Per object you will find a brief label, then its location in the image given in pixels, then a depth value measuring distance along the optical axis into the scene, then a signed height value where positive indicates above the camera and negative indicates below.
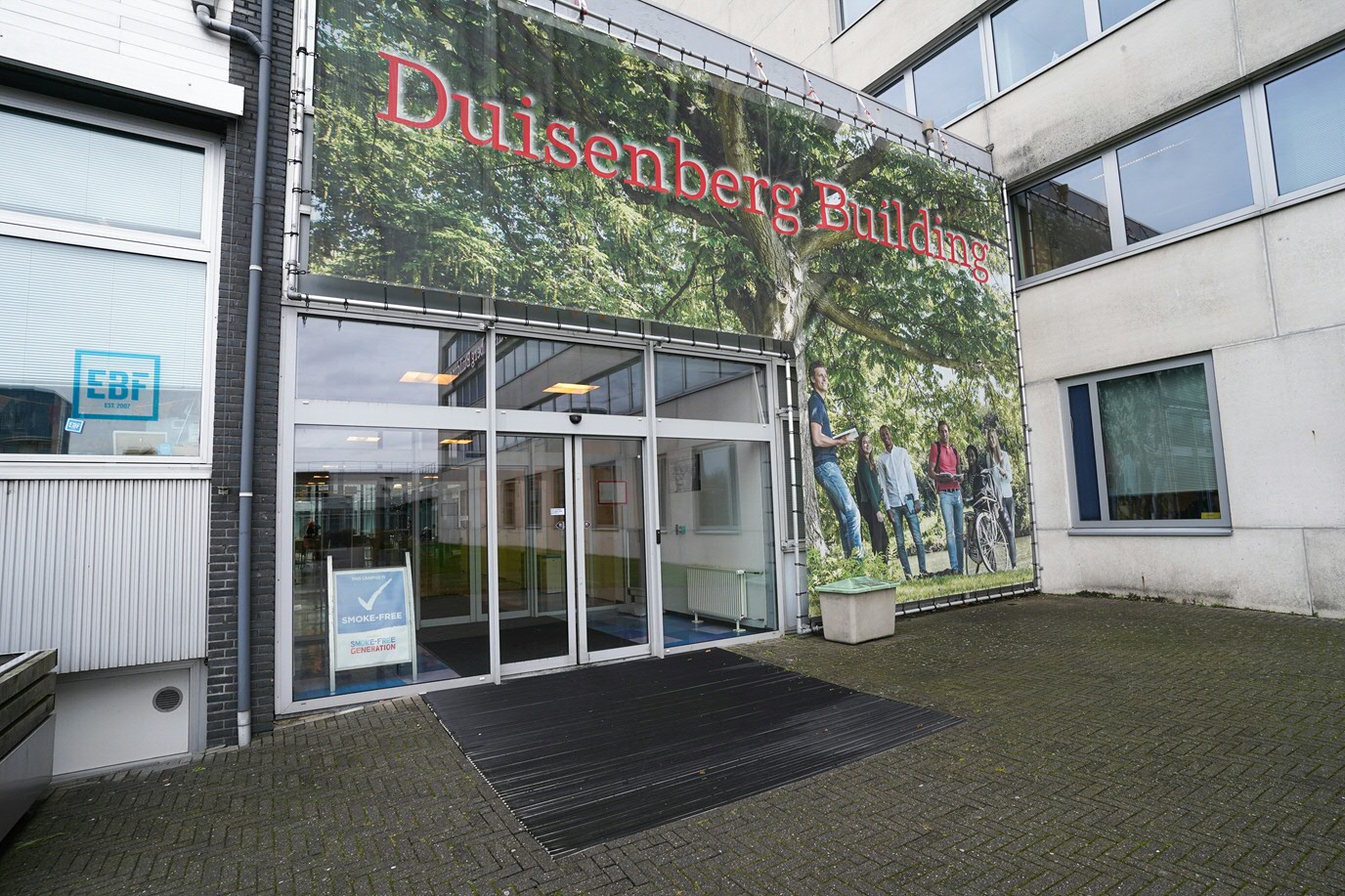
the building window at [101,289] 4.62 +1.63
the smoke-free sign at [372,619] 5.73 -0.76
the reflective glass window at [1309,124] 8.05 +4.19
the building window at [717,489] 8.17 +0.27
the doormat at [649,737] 3.83 -1.48
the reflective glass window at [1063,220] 10.30 +4.16
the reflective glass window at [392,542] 5.63 -0.16
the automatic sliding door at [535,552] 6.46 -0.31
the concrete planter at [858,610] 7.54 -1.08
